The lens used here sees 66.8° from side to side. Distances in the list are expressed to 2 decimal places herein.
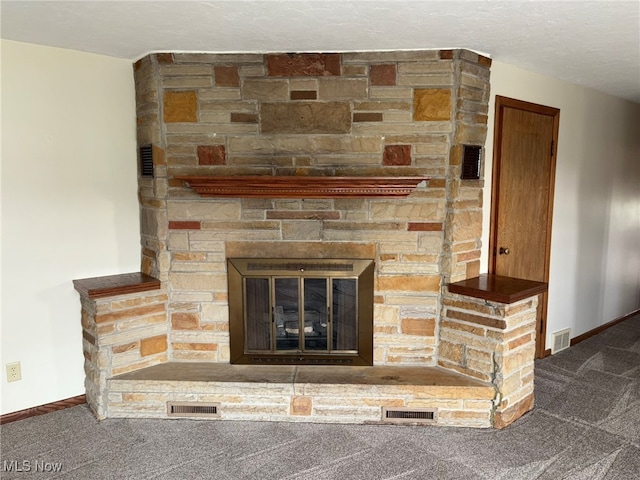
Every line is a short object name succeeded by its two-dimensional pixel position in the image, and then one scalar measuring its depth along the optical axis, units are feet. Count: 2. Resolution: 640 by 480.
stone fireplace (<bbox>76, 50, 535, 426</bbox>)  9.02
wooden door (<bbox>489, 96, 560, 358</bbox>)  10.79
